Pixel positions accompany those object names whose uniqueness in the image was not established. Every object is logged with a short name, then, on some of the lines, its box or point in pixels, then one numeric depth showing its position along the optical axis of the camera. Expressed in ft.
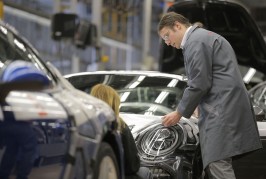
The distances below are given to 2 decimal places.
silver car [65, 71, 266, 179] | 25.17
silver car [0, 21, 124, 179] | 13.49
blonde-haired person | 22.06
